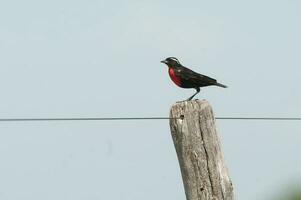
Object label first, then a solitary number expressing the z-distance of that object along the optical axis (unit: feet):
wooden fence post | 49.88
